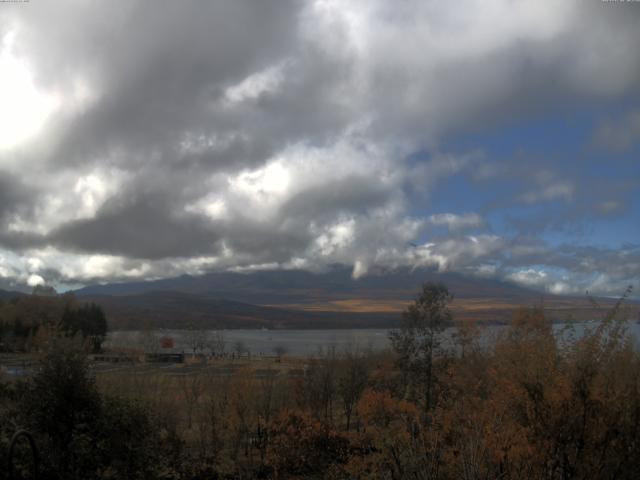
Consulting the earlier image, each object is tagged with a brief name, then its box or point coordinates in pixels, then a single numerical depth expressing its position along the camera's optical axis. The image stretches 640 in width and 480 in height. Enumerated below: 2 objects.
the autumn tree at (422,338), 37.12
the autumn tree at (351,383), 38.88
